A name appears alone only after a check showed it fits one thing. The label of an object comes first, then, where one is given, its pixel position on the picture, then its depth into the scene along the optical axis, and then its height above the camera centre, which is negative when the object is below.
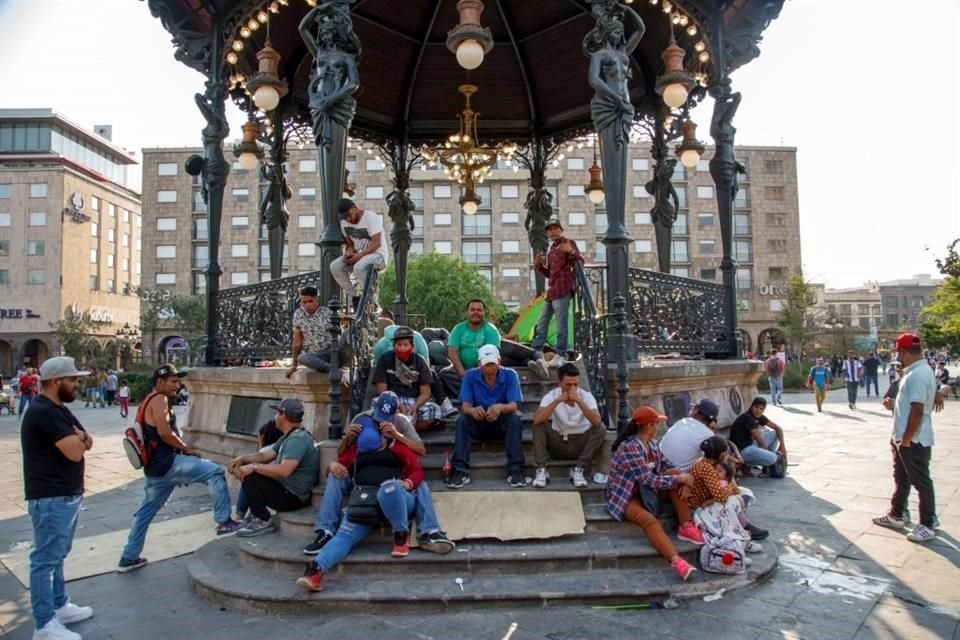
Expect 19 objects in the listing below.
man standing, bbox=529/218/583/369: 7.85 +0.87
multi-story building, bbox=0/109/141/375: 60.66 +11.11
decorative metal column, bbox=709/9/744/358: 9.30 +2.78
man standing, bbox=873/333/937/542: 5.86 -0.86
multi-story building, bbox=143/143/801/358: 59.28 +11.75
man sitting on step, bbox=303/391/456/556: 4.84 -1.20
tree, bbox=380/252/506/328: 45.41 +4.02
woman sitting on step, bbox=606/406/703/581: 5.05 -1.19
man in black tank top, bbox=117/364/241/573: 5.45 -1.15
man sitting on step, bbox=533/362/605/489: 5.72 -0.80
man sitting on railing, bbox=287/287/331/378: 7.08 +0.16
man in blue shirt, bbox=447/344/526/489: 5.70 -0.66
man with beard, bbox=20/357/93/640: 4.02 -0.92
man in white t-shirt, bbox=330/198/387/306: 7.31 +1.17
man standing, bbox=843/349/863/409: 19.27 -1.24
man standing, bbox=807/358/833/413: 18.94 -1.29
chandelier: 10.84 +3.33
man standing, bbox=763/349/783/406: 20.09 -1.20
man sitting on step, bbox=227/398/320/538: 5.47 -1.14
